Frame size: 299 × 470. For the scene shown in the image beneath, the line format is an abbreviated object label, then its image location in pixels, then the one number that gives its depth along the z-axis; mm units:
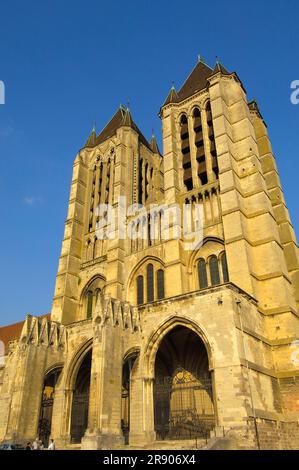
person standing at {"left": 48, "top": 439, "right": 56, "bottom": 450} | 15539
